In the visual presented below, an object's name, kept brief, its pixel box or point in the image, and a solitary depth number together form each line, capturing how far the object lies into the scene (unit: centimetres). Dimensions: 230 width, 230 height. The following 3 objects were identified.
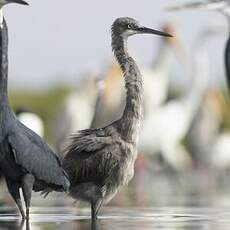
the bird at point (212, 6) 2232
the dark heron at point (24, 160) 1325
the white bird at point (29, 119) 2212
